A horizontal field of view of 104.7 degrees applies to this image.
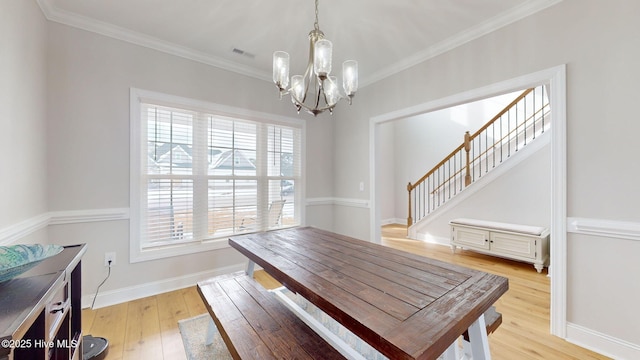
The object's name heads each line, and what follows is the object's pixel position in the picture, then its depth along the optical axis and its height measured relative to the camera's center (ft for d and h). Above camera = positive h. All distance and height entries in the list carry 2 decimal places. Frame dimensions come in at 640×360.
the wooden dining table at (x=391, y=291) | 2.70 -1.65
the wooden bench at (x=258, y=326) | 3.62 -2.50
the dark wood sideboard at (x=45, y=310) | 2.09 -1.28
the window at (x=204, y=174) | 8.39 +0.22
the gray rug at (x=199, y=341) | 5.64 -3.98
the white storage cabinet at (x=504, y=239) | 10.58 -2.81
